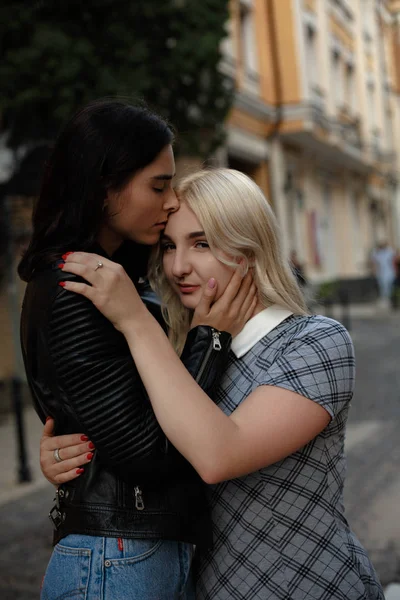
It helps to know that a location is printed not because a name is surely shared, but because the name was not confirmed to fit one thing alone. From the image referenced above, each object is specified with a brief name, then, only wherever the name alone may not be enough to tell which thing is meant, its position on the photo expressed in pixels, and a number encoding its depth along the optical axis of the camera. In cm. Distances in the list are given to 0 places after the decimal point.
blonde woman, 170
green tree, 866
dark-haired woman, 171
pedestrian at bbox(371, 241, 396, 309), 2319
